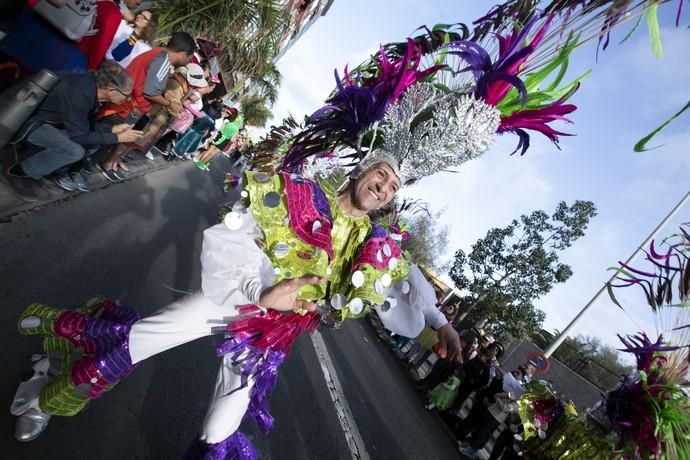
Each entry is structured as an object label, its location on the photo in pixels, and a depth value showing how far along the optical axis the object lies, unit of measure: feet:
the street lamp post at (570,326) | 32.22
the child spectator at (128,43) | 14.02
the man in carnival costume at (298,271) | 5.20
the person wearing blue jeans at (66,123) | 9.23
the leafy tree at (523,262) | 40.81
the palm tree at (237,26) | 20.80
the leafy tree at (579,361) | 39.55
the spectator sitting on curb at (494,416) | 17.06
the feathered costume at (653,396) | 8.97
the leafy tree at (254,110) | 83.68
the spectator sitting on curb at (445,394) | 19.63
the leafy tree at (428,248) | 80.59
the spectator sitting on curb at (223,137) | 26.27
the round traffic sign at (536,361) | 19.52
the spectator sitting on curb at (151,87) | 13.39
